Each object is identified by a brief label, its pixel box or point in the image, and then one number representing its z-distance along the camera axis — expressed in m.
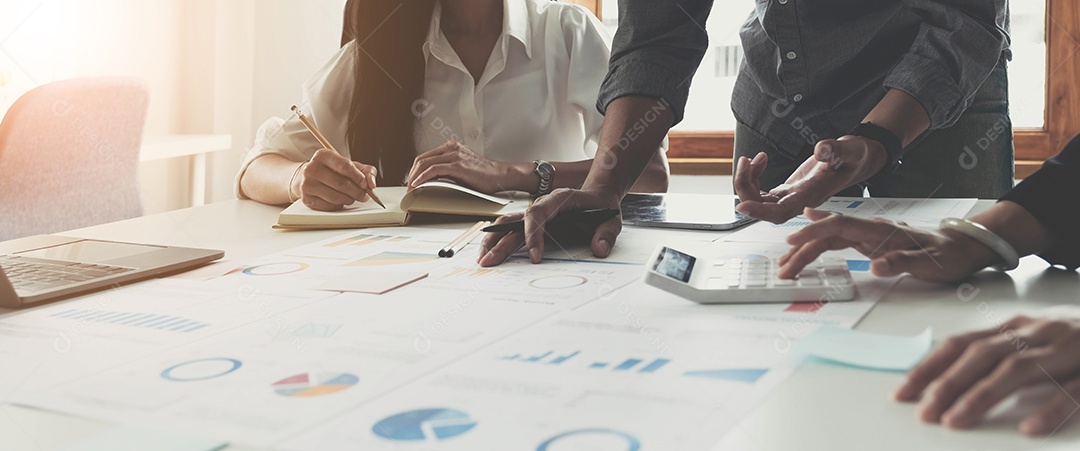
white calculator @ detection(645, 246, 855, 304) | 0.76
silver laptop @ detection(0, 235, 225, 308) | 0.84
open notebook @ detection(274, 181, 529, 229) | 1.26
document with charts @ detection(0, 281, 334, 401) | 0.62
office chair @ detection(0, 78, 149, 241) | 2.13
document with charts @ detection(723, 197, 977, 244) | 1.10
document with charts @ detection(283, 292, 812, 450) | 0.47
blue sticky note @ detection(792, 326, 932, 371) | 0.58
